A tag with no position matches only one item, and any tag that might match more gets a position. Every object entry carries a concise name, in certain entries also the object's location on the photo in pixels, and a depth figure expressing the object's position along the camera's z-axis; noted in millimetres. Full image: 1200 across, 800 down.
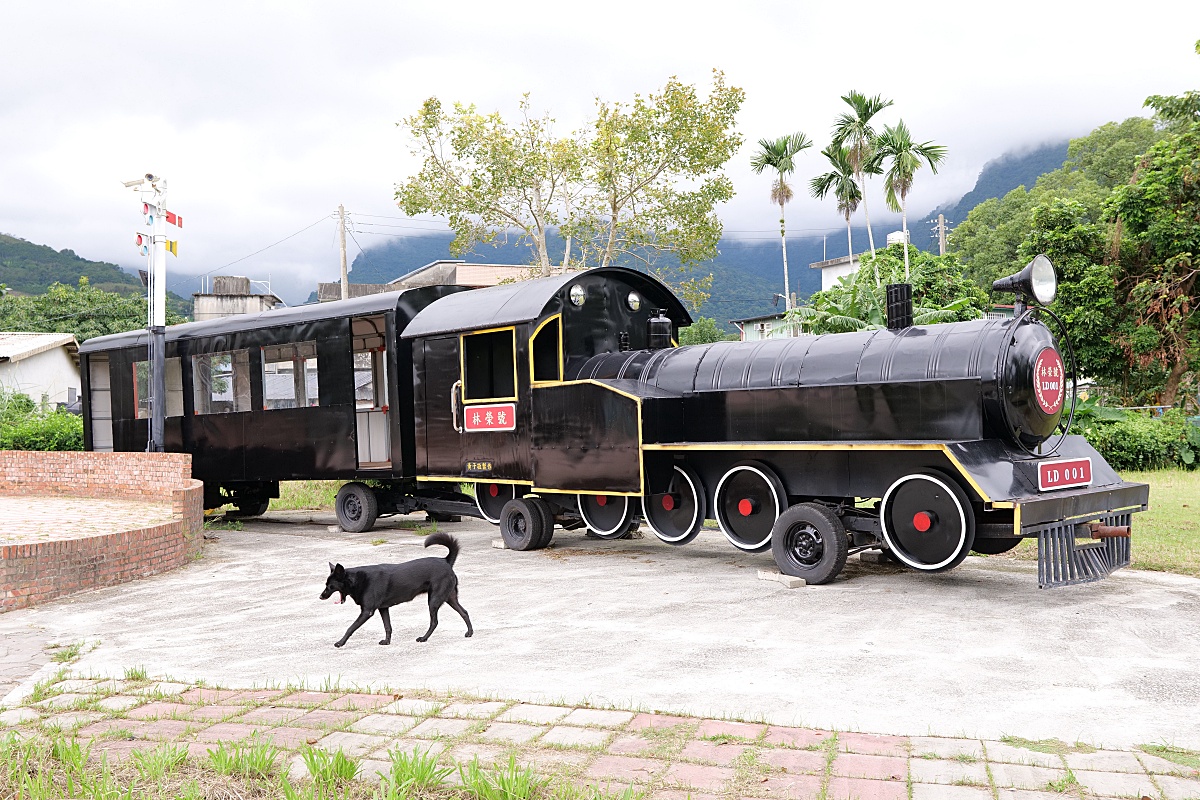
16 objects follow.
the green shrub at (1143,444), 17266
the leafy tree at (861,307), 16438
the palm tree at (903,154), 27141
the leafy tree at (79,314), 40000
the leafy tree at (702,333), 46938
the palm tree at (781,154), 34312
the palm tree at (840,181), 30281
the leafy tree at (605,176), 19781
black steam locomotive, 6961
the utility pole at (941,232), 38909
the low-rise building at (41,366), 31531
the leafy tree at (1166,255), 20516
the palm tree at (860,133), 28688
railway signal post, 13250
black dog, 5543
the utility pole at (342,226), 30812
